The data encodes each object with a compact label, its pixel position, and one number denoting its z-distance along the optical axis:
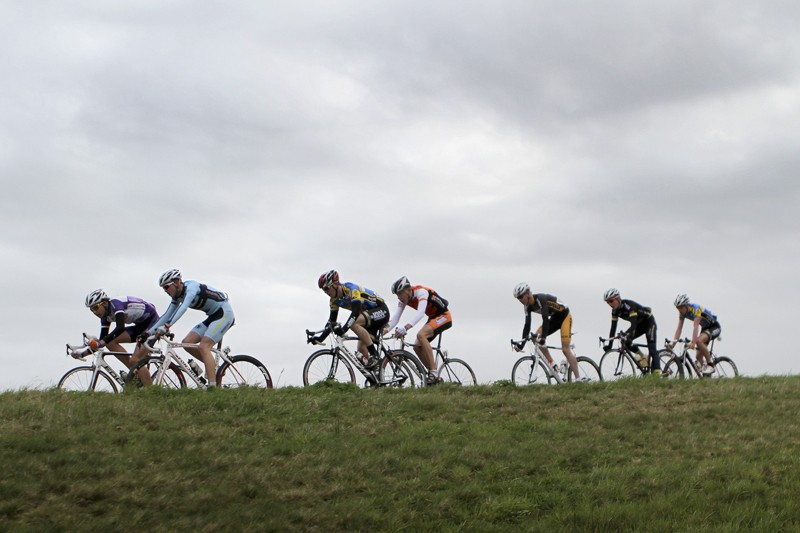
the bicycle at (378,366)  19.31
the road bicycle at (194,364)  17.38
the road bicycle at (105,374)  17.39
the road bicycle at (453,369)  21.45
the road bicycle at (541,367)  22.78
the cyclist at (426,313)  20.78
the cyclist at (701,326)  28.20
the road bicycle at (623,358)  24.91
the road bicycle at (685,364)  26.77
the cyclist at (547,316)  22.66
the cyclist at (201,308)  17.53
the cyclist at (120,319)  17.72
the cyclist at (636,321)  24.89
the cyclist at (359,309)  19.61
